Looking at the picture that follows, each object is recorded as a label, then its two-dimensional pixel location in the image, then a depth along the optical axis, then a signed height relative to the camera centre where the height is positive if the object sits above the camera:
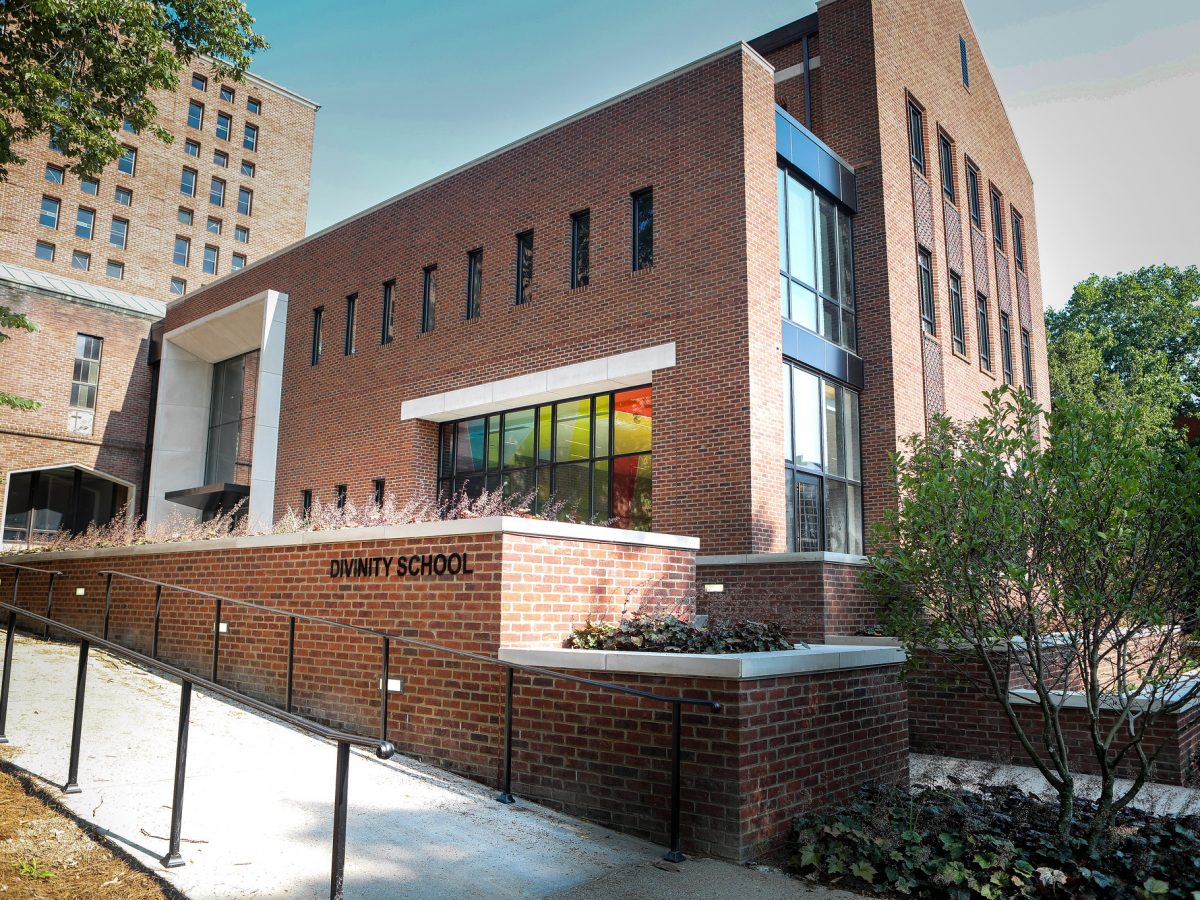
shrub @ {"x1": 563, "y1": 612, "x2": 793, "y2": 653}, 7.27 -0.32
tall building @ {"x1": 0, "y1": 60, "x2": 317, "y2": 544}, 24.80 +15.05
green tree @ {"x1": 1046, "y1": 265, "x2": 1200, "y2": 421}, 41.91 +14.03
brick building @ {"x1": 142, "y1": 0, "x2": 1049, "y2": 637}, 13.82 +5.42
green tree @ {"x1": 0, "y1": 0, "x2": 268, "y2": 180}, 11.15 +6.96
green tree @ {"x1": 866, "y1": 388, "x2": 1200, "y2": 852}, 6.42 +0.43
